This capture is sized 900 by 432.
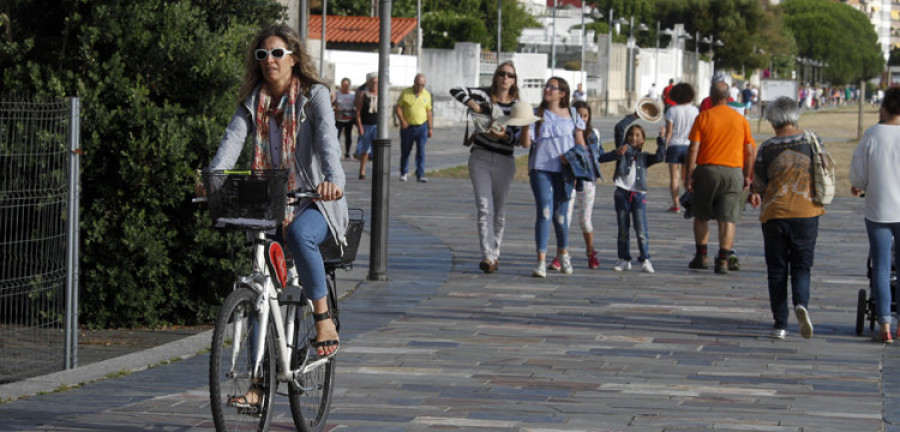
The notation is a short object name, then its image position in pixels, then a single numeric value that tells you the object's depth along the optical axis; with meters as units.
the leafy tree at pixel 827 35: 189.62
